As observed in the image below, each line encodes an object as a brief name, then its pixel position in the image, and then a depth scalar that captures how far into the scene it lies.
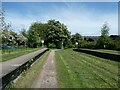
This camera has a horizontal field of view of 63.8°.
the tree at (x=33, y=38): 36.25
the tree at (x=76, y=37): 50.71
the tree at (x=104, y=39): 27.57
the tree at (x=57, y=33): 41.53
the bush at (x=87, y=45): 29.93
